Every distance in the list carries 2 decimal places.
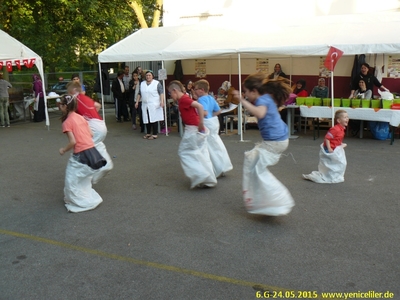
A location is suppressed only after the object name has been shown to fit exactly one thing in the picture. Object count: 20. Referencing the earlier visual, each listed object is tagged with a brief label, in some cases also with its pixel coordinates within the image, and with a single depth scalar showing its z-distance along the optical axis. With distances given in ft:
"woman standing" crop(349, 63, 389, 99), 34.73
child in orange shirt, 17.65
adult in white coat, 35.88
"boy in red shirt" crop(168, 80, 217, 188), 20.12
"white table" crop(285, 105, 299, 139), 34.92
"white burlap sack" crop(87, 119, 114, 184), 21.15
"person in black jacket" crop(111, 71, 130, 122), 45.29
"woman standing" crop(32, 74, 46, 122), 47.55
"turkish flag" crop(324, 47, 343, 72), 28.32
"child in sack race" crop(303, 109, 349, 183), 21.67
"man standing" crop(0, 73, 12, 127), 44.04
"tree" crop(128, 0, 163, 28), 61.72
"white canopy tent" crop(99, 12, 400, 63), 30.09
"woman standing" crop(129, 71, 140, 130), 40.78
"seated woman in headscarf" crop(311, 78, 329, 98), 36.91
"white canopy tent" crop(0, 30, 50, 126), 39.52
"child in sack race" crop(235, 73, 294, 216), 15.92
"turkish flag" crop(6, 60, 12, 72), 40.24
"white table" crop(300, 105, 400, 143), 30.55
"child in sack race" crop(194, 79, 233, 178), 21.98
